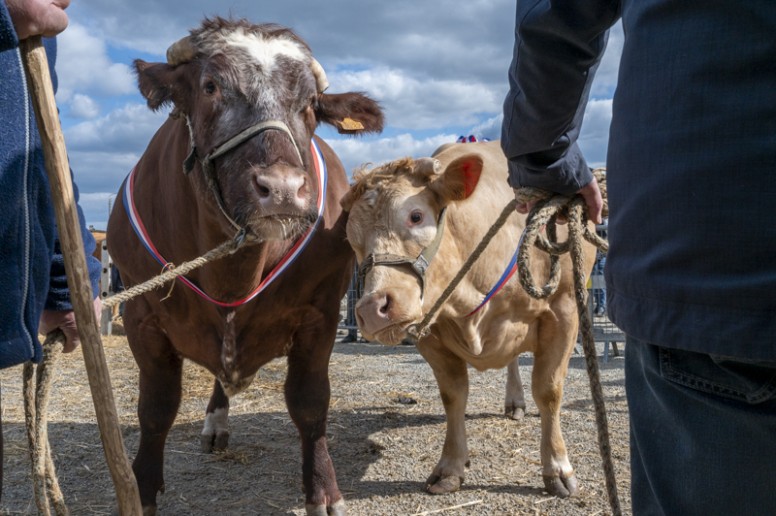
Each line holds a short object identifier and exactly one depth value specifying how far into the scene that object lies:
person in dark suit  1.12
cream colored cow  3.47
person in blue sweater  1.81
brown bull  2.95
